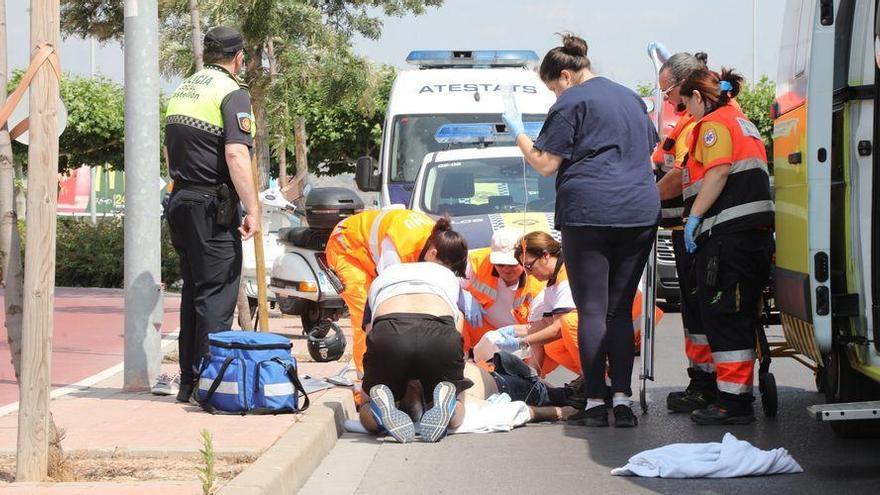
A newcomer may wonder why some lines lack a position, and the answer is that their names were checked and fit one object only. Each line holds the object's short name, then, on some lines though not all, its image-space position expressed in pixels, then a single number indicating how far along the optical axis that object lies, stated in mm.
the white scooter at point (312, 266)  12180
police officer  7832
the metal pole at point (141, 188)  8719
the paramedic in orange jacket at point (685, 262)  7961
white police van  16188
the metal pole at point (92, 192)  42238
